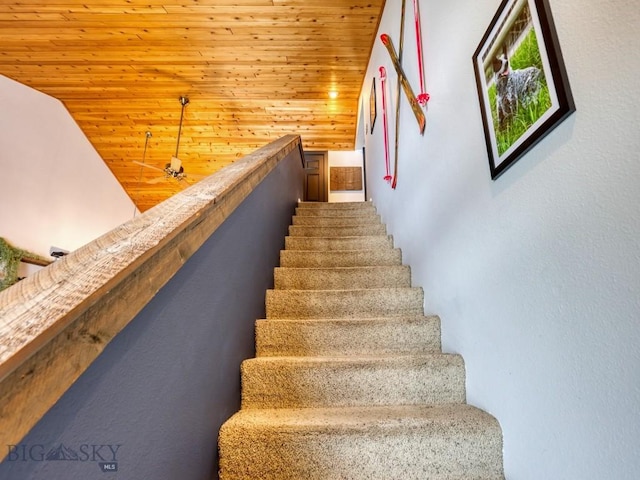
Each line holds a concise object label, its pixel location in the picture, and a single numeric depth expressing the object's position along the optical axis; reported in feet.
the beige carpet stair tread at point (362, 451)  3.30
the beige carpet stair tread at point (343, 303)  5.79
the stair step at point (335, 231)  9.46
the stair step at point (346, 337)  4.97
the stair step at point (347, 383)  4.17
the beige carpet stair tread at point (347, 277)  6.72
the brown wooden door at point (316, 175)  19.26
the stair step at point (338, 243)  8.45
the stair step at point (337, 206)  11.65
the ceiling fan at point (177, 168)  13.56
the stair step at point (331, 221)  10.27
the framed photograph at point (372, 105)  11.68
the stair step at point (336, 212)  11.14
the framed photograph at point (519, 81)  2.72
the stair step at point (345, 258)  7.66
